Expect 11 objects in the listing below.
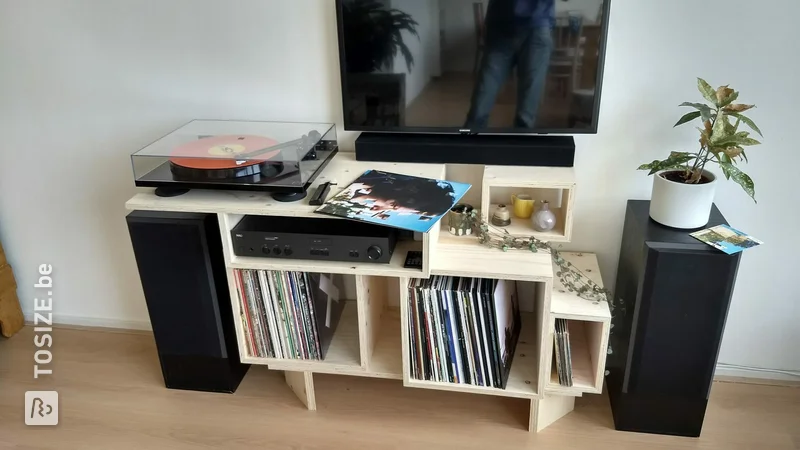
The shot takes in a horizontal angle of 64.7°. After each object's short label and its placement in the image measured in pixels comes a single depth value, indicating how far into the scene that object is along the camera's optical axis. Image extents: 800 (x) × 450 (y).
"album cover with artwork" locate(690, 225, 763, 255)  1.48
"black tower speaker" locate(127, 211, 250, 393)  1.73
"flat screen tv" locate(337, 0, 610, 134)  1.58
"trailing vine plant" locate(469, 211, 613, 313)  1.66
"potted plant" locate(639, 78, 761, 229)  1.47
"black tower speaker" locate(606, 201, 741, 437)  1.52
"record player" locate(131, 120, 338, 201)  1.58
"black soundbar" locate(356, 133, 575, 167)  1.69
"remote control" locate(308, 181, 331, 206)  1.55
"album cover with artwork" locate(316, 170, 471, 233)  1.46
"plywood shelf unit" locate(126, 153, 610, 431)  1.57
